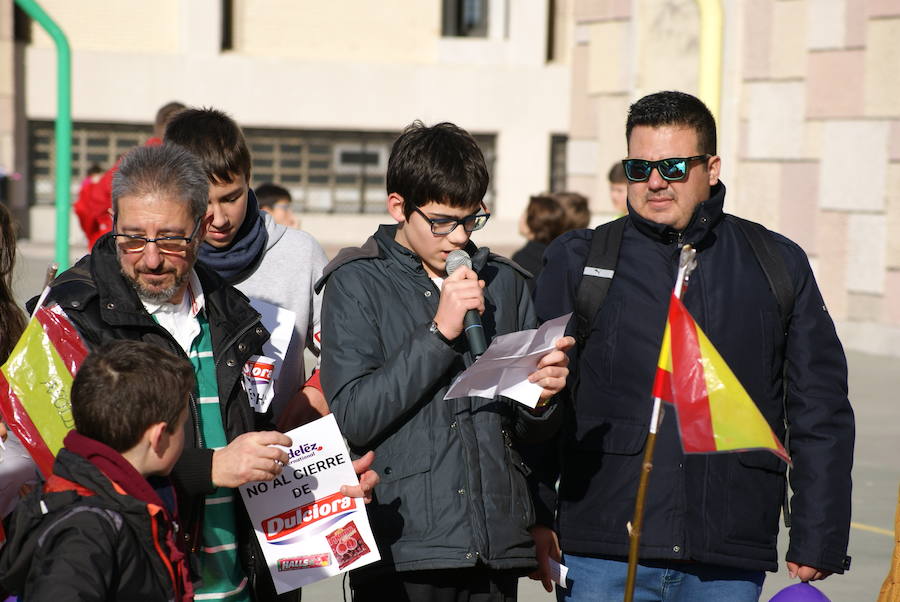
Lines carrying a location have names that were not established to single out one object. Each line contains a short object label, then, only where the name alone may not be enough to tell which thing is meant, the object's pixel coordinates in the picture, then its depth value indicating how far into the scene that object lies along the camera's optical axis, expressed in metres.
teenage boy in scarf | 6.52
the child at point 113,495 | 4.52
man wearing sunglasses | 5.97
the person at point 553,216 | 14.18
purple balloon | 5.89
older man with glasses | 5.23
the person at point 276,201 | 16.64
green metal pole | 21.60
